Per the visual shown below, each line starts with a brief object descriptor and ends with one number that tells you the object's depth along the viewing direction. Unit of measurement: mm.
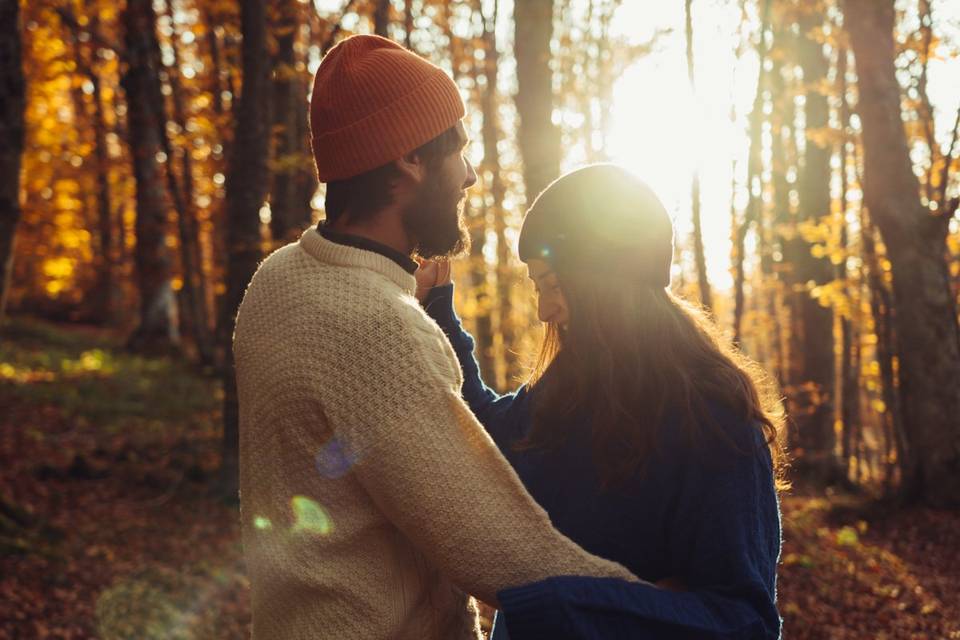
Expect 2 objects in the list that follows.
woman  1497
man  1396
